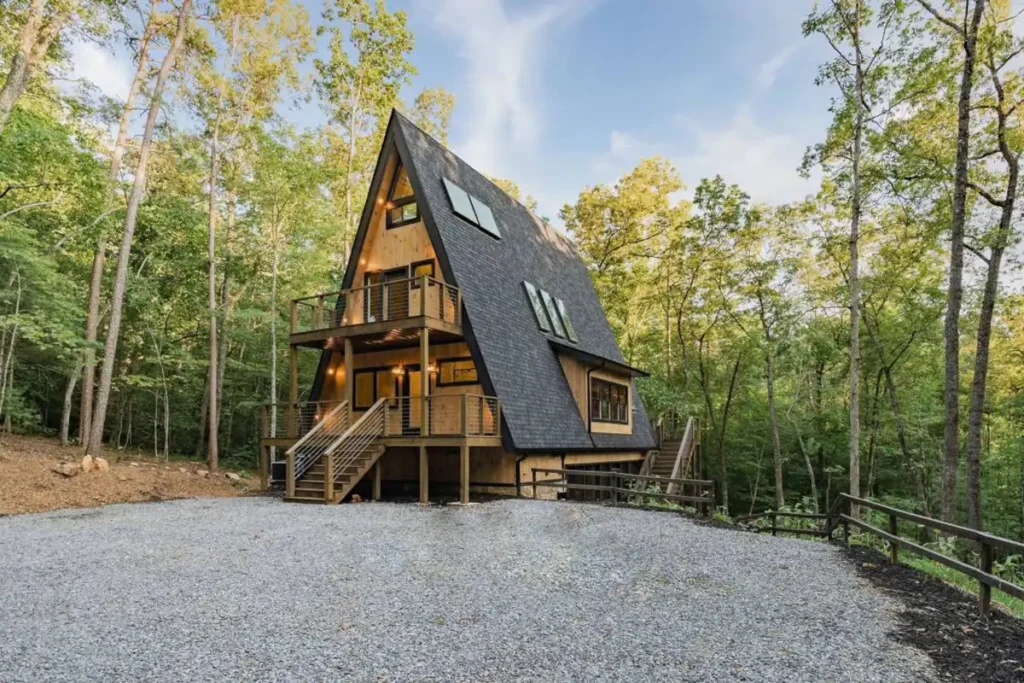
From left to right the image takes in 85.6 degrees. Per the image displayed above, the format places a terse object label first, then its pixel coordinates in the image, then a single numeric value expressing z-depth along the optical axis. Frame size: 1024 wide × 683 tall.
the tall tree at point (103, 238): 15.31
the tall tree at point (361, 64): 18.48
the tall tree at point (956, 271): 10.11
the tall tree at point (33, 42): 9.98
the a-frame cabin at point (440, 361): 11.91
